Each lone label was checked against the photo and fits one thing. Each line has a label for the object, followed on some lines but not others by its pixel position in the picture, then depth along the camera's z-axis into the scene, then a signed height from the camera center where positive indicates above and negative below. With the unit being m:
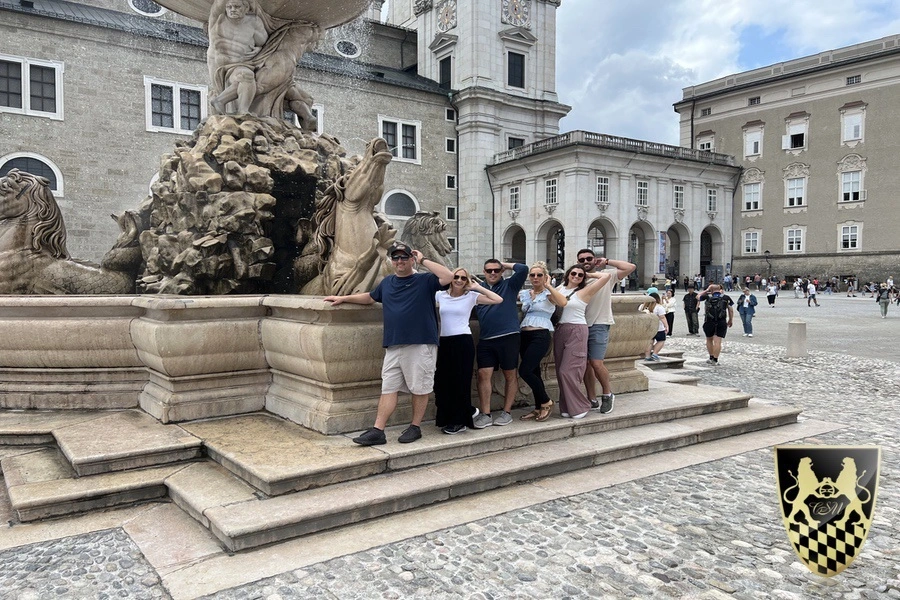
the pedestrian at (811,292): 30.58 -0.39
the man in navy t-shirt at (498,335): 5.23 -0.44
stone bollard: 12.37 -1.10
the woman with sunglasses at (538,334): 5.46 -0.45
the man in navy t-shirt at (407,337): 4.53 -0.39
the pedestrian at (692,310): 17.21 -0.76
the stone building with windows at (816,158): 43.38 +9.31
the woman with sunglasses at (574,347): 5.60 -0.58
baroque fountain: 5.05 +0.11
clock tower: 41.47 +14.12
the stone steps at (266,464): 3.70 -1.28
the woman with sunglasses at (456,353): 4.89 -0.55
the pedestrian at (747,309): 16.81 -0.68
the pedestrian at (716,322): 11.78 -0.74
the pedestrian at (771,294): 31.09 -0.50
